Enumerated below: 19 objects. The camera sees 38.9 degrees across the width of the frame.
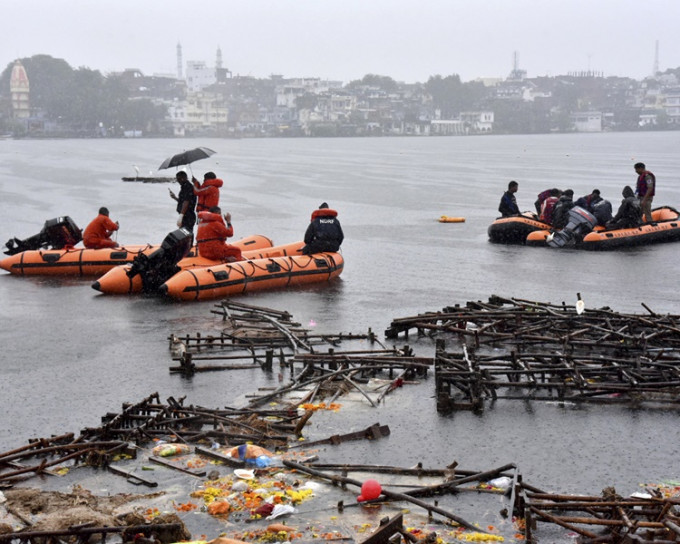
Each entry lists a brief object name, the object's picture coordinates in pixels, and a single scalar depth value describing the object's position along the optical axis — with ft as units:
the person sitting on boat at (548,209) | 89.30
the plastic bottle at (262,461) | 30.96
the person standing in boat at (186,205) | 71.82
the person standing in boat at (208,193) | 70.13
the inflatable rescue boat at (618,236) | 85.25
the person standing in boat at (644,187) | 85.30
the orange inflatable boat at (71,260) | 70.85
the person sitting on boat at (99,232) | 71.41
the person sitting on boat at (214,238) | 64.49
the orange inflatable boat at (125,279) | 63.93
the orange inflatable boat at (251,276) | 60.70
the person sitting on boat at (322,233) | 68.23
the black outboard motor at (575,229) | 85.76
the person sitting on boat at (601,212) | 88.58
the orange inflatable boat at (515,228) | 89.83
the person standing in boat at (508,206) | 91.40
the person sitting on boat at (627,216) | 87.12
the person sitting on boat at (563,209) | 87.61
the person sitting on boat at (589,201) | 88.22
